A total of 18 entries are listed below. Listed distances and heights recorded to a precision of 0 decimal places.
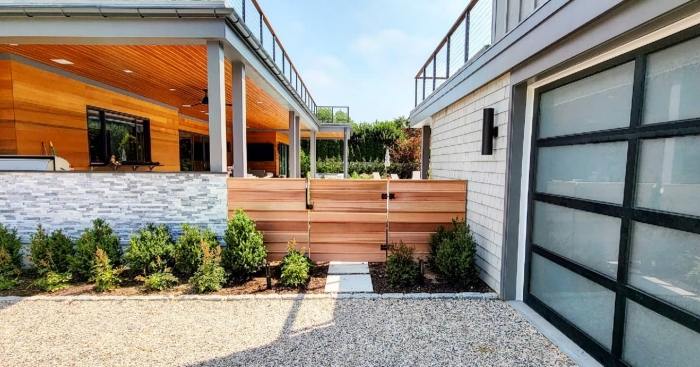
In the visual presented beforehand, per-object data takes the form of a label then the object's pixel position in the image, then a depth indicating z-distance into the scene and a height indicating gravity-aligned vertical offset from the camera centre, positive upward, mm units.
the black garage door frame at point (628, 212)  2000 -308
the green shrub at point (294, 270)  4238 -1386
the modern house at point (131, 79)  4547 +1788
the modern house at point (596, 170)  2025 -6
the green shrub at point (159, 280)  4082 -1487
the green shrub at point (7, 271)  4094 -1441
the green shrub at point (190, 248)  4316 -1124
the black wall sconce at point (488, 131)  4090 +458
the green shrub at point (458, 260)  4242 -1226
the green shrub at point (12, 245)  4348 -1137
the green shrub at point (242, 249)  4305 -1141
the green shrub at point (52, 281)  4051 -1504
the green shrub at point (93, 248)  4223 -1140
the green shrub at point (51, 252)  4211 -1187
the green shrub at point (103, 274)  4047 -1399
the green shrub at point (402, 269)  4266 -1356
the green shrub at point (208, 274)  4059 -1399
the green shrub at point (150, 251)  4227 -1167
